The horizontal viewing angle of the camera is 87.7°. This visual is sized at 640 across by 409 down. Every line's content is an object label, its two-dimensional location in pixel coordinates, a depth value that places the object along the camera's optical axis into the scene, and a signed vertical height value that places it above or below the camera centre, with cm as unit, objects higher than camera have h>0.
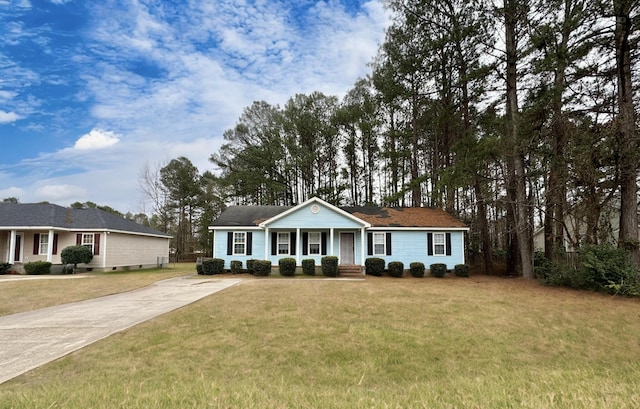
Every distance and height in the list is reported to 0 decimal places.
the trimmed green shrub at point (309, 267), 1711 -153
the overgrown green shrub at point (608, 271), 1074 -125
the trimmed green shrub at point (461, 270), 1733 -181
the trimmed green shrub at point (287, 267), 1694 -150
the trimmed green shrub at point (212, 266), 1778 -148
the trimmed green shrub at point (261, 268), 1700 -154
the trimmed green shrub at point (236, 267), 1819 -157
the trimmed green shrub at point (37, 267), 1838 -147
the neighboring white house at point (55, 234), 1953 +36
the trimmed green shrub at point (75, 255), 1881 -84
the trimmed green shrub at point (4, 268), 1881 -152
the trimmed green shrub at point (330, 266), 1673 -146
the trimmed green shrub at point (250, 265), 1809 -150
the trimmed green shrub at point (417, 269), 1734 -174
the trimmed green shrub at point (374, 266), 1745 -155
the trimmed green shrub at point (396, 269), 1722 -170
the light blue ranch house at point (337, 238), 1817 -5
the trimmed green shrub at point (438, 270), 1733 -179
